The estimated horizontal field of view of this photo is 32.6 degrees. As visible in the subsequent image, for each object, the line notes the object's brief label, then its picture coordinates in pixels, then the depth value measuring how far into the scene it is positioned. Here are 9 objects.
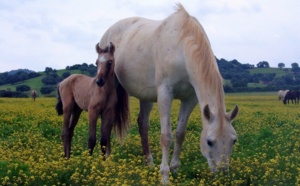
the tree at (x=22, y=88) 76.88
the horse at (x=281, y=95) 58.74
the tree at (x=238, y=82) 84.49
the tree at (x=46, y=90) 74.55
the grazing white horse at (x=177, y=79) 7.24
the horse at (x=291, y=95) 51.99
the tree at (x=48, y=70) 94.25
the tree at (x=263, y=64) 131.21
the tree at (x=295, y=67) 130.31
